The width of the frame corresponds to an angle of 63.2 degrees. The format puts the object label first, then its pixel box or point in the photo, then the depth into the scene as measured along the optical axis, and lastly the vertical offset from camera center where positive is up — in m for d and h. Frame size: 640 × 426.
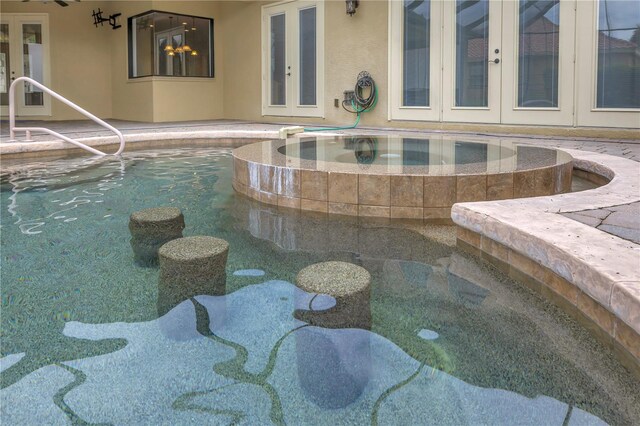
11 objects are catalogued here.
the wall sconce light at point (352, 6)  7.96 +2.37
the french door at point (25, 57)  10.73 +2.19
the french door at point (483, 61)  6.06 +1.27
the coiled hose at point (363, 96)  7.98 +1.00
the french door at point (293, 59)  8.82 +1.81
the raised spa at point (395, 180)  2.76 -0.11
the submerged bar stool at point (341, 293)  1.47 -0.37
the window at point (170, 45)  9.97 +2.29
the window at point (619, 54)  5.46 +1.12
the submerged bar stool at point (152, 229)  2.38 -0.31
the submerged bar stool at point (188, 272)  1.75 -0.37
